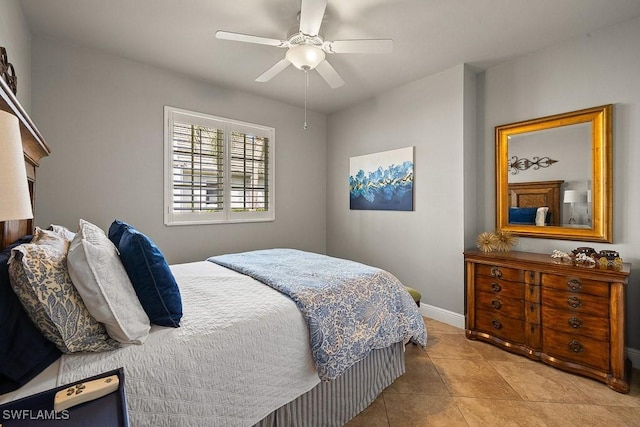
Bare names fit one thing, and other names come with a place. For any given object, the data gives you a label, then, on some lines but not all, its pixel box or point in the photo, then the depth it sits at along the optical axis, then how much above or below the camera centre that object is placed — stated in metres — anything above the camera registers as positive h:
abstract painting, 3.45 +0.43
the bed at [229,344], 0.98 -0.53
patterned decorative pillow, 0.94 -0.28
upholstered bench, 2.62 -0.70
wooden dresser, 2.02 -0.74
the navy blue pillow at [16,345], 0.85 -0.40
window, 3.16 +0.52
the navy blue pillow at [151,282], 1.24 -0.28
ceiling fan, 1.86 +1.18
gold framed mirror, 2.38 +0.35
